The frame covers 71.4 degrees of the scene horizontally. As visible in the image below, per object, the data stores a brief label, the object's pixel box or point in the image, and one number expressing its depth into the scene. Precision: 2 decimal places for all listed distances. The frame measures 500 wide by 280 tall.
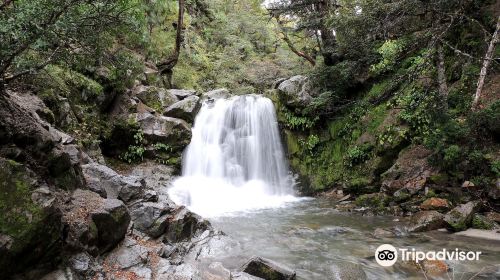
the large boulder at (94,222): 4.73
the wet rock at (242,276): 5.25
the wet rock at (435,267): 5.82
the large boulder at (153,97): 14.06
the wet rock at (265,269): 5.42
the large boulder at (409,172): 9.69
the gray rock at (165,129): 12.88
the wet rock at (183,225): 6.97
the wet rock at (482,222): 7.60
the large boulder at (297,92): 14.37
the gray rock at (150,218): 6.75
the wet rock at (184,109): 14.05
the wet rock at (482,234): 7.19
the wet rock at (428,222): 7.99
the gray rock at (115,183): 7.13
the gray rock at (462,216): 7.69
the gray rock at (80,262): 4.42
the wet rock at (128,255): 5.16
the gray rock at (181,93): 15.73
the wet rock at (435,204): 8.67
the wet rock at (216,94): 17.36
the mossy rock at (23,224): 3.66
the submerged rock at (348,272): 5.83
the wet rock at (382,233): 7.96
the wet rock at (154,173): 11.65
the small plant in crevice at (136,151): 12.47
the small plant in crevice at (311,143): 14.15
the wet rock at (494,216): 7.76
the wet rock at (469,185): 8.54
